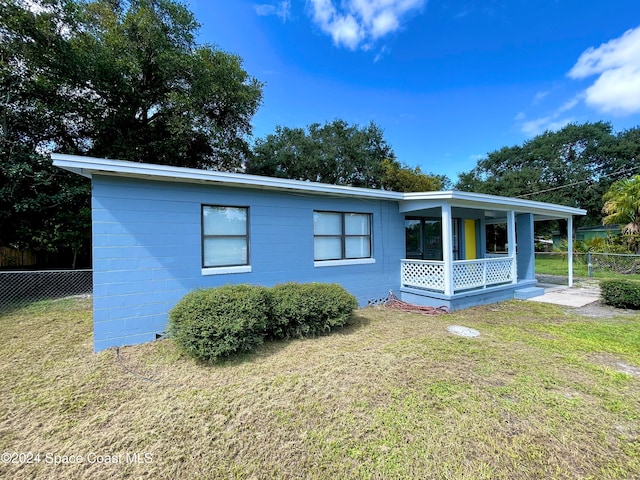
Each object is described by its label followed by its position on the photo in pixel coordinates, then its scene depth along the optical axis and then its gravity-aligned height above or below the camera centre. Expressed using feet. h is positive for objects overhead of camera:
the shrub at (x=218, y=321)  12.59 -3.63
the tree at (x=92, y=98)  28.14 +18.05
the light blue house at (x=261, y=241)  14.84 +0.11
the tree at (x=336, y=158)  63.66 +19.64
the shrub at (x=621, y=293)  21.98 -4.10
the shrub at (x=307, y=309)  15.67 -3.80
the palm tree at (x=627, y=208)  41.27 +5.10
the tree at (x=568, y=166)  78.59 +22.52
